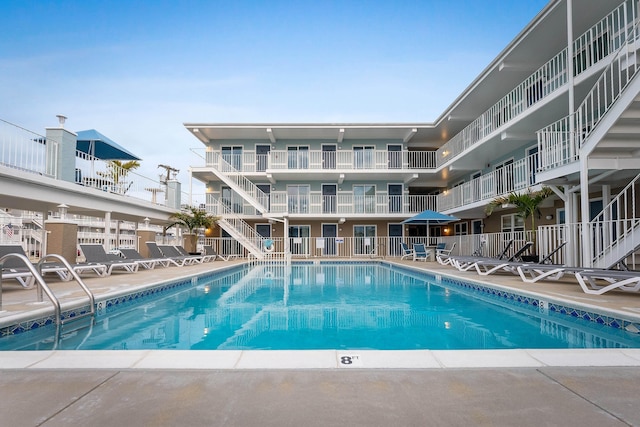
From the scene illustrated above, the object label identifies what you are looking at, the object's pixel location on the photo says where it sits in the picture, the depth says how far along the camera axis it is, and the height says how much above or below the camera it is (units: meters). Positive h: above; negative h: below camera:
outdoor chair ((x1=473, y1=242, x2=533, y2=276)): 8.94 -0.88
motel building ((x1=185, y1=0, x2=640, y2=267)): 8.34 +3.15
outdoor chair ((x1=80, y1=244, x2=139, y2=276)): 9.98 -0.87
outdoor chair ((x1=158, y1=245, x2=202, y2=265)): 14.05 -1.02
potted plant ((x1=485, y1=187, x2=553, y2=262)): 10.84 +1.01
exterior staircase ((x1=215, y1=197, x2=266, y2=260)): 18.31 -0.19
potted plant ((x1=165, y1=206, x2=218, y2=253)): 17.16 +0.36
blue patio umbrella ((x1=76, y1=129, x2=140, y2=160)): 13.88 +3.55
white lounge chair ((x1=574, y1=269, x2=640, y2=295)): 5.55 -0.77
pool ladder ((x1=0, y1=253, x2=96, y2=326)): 4.38 -0.94
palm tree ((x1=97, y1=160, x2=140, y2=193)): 13.23 +2.11
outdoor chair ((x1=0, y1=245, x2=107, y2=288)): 6.76 -0.86
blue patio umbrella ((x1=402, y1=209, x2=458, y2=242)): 16.09 +0.64
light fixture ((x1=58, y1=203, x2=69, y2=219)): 10.18 +0.55
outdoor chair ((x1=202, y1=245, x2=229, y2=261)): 17.27 -1.17
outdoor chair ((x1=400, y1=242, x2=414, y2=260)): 18.32 -1.19
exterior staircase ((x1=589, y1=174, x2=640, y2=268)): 6.91 -0.32
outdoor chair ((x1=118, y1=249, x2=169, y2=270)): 11.50 -1.01
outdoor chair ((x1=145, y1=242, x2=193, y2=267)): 13.16 -1.07
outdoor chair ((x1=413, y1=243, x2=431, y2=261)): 16.98 -1.06
